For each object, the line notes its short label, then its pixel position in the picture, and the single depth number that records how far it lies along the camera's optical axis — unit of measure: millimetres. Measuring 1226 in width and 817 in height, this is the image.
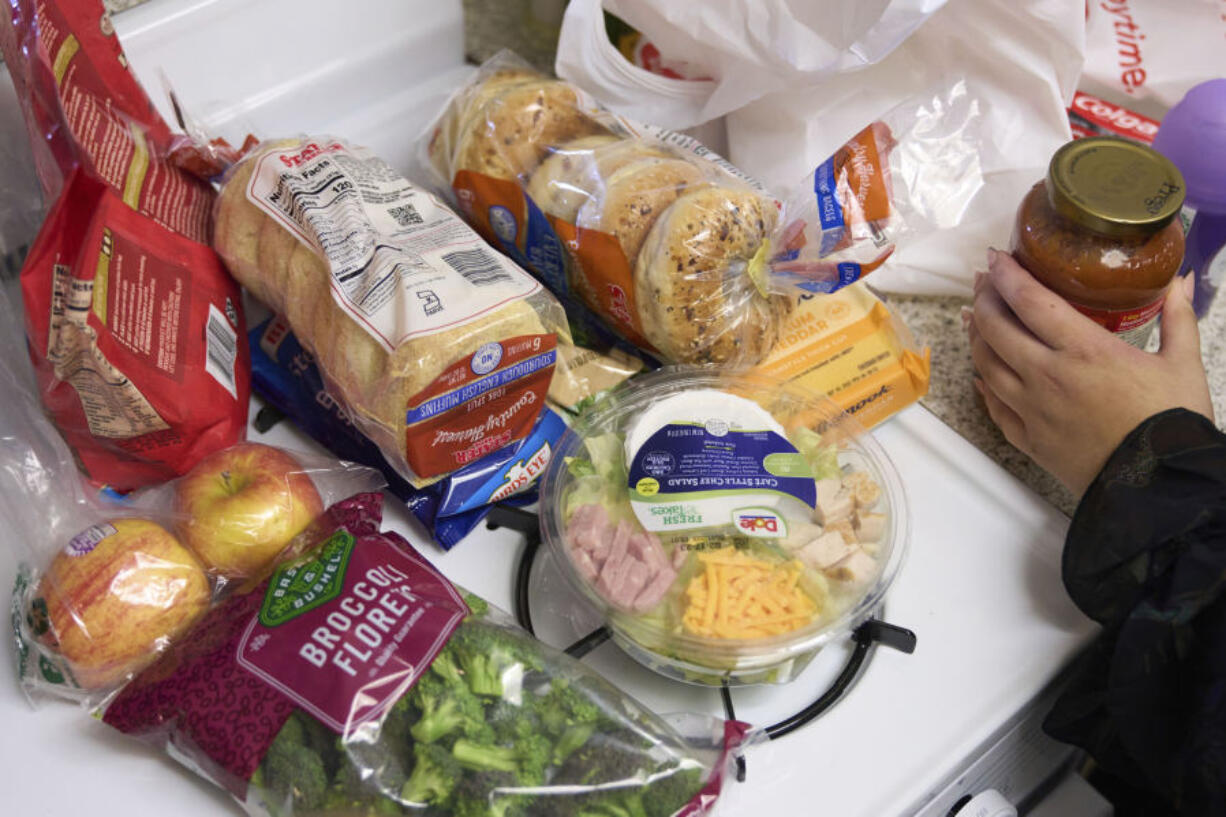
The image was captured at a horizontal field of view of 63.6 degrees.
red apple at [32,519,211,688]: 642
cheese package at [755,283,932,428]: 847
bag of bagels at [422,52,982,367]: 796
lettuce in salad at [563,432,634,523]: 717
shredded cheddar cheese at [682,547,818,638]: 641
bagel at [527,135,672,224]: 832
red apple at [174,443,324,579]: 698
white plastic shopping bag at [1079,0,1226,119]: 1088
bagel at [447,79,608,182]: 871
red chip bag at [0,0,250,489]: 698
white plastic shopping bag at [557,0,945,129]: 834
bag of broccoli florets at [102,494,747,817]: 576
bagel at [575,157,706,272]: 801
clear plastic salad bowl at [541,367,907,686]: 647
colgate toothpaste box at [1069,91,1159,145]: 1086
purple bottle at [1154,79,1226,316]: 754
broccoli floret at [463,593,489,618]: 660
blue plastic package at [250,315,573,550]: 765
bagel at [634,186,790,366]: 780
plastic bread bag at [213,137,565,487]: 684
